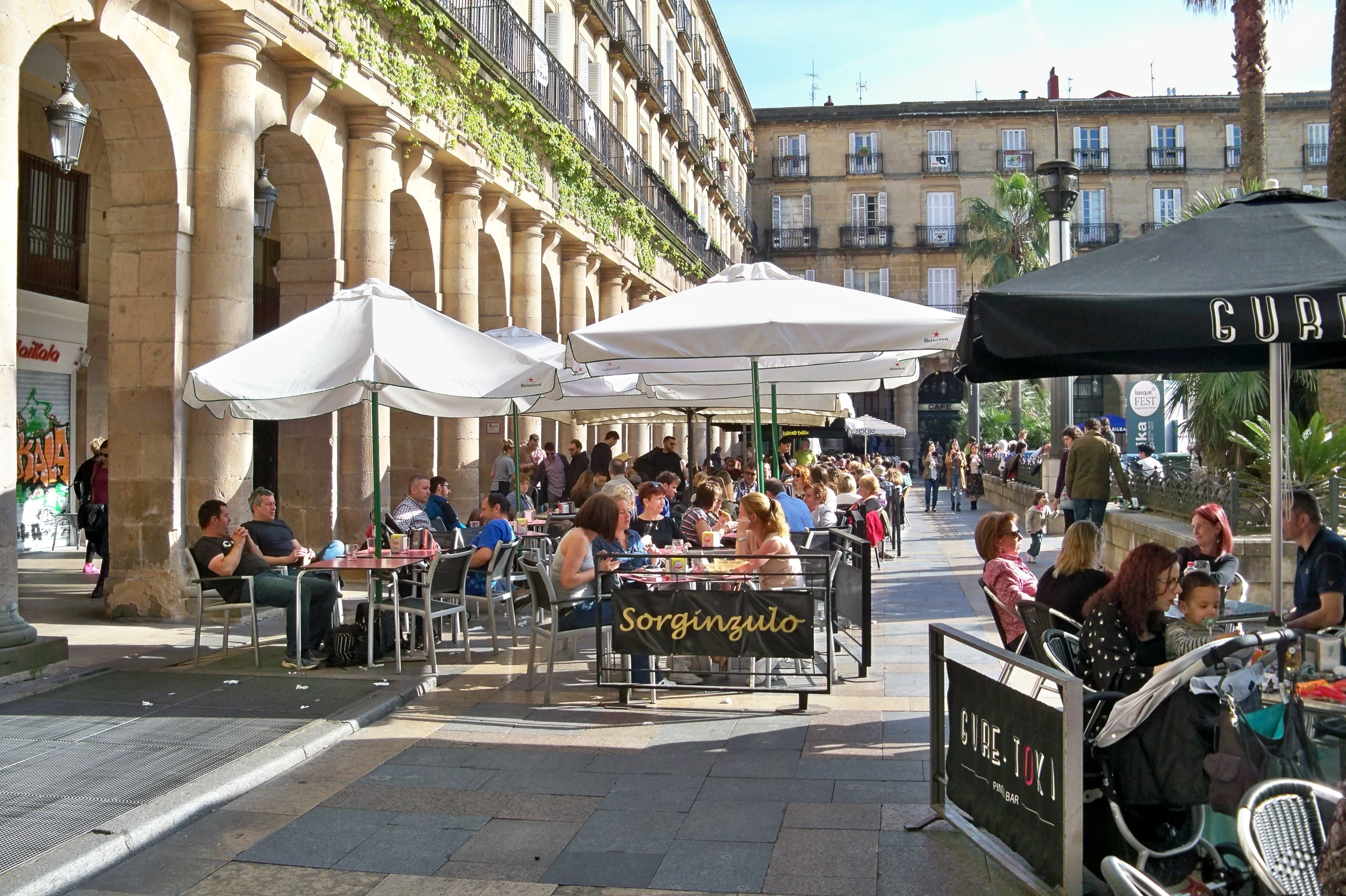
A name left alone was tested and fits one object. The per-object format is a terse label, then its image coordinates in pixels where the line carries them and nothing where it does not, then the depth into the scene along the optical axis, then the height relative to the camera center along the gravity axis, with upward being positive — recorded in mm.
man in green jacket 13906 -10
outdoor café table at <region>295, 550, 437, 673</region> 8148 -615
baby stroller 3850 -1001
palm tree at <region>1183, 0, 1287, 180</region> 16641 +5834
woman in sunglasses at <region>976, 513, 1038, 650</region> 6285 -525
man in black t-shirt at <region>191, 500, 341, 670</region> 8336 -750
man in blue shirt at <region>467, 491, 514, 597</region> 9289 -546
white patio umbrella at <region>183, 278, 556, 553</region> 7965 +818
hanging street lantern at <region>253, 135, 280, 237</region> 12195 +2833
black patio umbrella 4527 +707
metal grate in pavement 5148 -1394
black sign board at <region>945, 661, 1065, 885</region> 3879 -1034
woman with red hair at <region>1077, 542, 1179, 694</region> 4738 -604
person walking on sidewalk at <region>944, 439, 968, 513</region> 29688 -13
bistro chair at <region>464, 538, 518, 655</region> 9094 -776
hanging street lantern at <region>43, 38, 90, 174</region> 9641 +2903
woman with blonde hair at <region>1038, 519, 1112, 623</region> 5621 -489
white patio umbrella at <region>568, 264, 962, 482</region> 7594 +944
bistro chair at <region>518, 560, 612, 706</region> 7289 -807
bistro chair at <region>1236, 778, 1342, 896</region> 2912 -918
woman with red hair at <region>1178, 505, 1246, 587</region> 6887 -399
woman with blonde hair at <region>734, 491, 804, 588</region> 7355 -405
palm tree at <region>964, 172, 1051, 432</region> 44094 +9353
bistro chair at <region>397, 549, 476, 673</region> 8422 -809
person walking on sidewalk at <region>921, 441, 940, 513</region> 28391 -139
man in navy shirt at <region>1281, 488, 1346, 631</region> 5598 -464
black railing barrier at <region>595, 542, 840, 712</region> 6727 -848
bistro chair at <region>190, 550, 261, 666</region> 8258 -897
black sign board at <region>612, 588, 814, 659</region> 6723 -851
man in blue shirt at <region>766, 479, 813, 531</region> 9680 -295
